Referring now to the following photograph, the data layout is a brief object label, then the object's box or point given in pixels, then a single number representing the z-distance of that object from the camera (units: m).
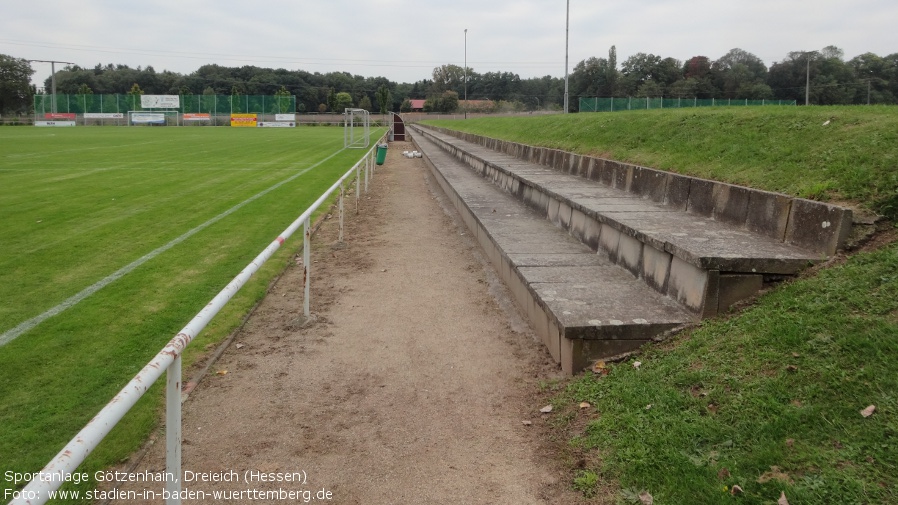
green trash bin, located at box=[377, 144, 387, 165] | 23.38
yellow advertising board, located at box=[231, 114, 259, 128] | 80.19
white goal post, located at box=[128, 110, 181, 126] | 76.50
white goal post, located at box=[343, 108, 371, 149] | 32.91
